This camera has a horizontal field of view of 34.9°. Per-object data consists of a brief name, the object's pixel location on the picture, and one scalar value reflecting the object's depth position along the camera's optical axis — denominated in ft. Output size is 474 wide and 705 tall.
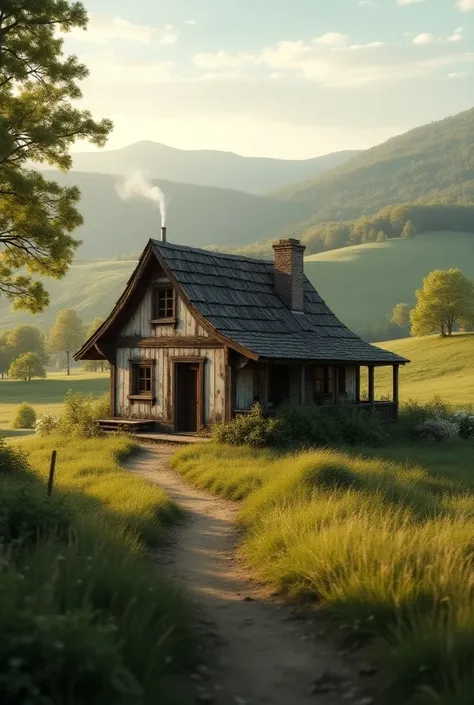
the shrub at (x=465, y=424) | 100.83
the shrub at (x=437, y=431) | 93.61
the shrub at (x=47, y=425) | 97.66
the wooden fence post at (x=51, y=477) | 30.91
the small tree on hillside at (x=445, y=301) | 225.56
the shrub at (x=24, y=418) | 158.01
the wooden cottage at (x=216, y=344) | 82.48
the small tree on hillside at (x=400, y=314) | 372.17
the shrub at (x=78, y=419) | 88.79
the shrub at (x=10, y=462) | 53.31
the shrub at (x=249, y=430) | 73.87
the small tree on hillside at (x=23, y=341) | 329.93
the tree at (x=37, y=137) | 67.51
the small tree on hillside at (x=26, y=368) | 269.23
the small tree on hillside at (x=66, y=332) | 334.03
